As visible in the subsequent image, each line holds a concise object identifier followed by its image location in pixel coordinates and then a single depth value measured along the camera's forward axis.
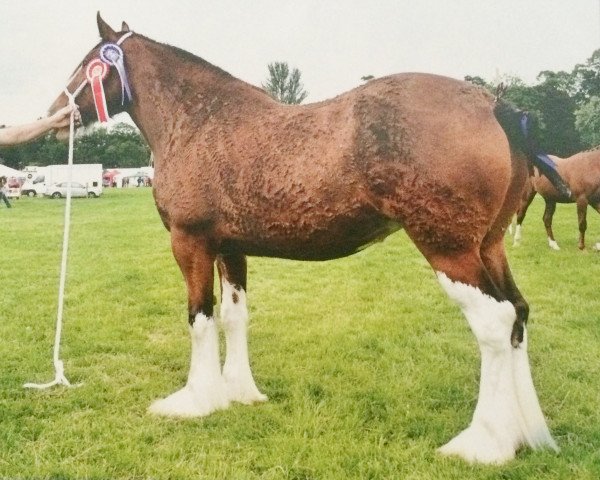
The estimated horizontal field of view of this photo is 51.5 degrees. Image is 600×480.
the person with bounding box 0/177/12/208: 34.84
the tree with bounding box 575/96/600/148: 42.69
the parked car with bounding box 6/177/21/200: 49.47
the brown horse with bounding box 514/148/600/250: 14.27
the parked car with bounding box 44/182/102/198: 47.12
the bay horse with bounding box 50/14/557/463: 3.96
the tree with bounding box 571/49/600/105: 64.19
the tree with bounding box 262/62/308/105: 93.50
